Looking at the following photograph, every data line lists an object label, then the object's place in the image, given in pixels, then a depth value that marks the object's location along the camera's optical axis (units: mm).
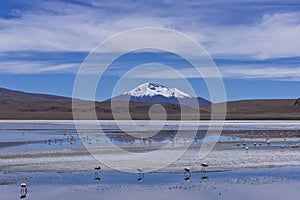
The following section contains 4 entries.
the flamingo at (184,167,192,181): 22250
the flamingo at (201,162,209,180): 24102
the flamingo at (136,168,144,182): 22298
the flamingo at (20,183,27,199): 17922
